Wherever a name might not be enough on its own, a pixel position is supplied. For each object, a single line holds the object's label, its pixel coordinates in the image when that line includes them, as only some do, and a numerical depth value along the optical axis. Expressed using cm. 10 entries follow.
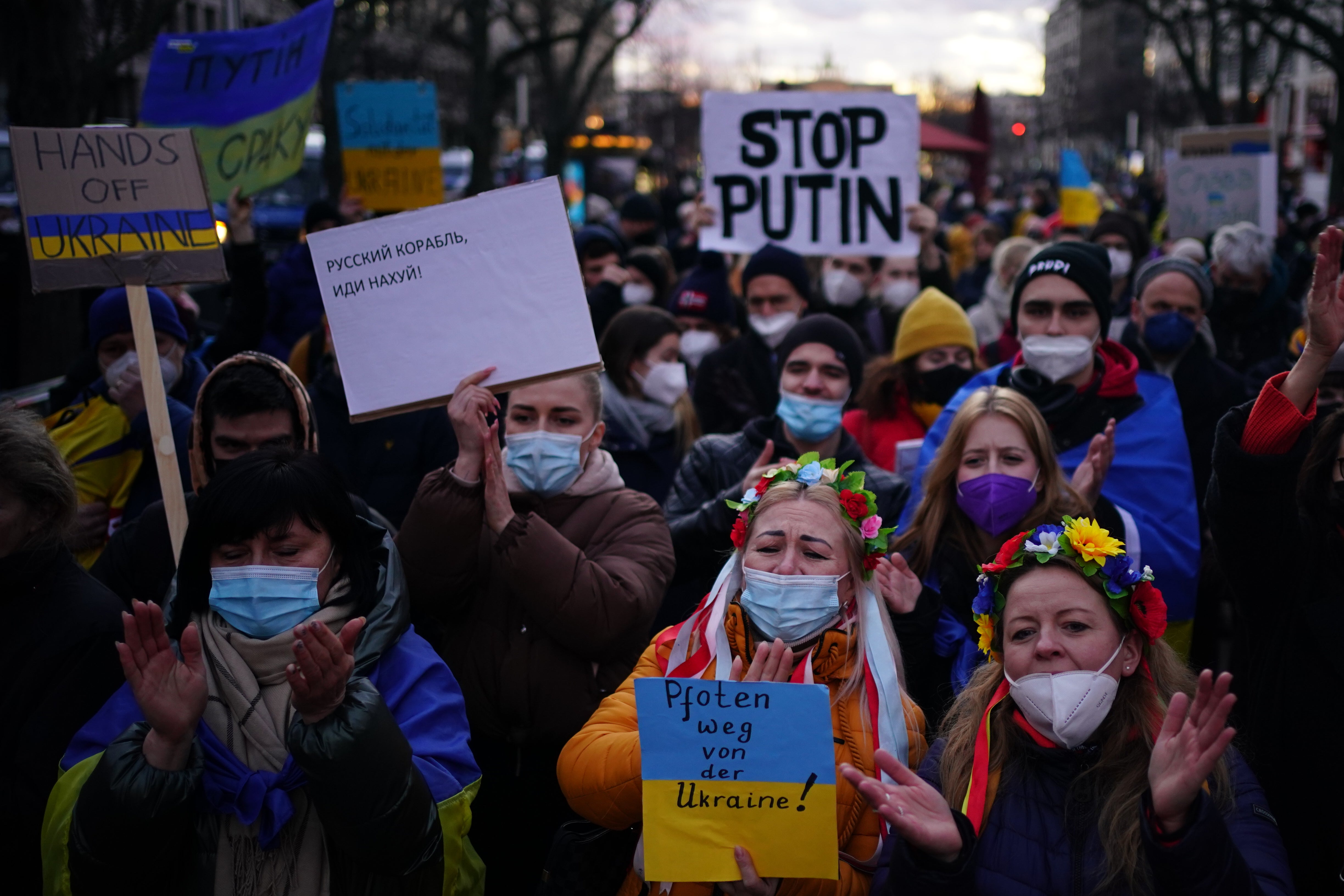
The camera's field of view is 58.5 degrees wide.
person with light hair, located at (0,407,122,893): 276
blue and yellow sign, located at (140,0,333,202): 576
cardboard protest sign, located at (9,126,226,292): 363
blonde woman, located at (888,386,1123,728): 350
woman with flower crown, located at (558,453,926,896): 265
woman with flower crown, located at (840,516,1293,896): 219
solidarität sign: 871
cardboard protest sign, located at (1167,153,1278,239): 899
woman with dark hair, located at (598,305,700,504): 488
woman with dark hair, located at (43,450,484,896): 244
